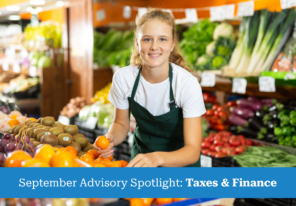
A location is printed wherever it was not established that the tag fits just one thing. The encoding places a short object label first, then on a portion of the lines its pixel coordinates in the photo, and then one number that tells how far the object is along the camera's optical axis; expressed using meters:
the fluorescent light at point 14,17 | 7.65
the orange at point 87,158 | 1.50
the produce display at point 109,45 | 4.95
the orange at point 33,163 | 1.13
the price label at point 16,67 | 6.61
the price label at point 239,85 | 2.97
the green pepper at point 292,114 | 2.74
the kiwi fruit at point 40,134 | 1.68
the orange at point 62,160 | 1.17
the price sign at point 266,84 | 2.73
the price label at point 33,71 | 5.86
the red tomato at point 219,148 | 2.84
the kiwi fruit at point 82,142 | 1.81
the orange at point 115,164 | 1.49
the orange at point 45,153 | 1.22
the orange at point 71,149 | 1.58
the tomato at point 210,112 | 3.56
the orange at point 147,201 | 1.28
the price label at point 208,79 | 3.18
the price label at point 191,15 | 3.74
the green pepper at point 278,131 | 2.81
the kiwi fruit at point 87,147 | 1.79
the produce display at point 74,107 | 4.26
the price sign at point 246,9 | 3.18
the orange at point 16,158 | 1.18
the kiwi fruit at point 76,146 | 1.72
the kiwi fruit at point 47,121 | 2.00
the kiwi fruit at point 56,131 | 1.80
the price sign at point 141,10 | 3.93
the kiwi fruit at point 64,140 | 1.71
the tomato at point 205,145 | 2.98
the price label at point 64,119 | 4.01
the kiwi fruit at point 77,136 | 1.88
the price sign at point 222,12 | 3.40
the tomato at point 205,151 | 2.87
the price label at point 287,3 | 2.71
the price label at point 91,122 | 3.70
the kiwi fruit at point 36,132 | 1.76
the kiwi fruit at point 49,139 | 1.62
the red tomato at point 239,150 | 2.77
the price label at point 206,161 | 2.75
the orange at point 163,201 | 1.28
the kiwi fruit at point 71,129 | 1.89
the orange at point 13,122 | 2.06
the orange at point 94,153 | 1.69
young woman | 1.76
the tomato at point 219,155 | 2.75
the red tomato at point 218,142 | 2.94
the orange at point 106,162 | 1.50
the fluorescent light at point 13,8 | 5.99
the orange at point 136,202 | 1.23
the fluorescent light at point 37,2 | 5.21
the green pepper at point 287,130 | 2.79
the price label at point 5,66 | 7.01
